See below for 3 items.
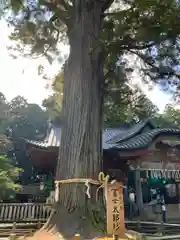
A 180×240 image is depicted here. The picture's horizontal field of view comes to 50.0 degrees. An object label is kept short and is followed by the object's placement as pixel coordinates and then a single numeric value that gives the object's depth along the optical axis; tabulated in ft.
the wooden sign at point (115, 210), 11.63
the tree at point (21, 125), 62.22
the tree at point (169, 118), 64.52
